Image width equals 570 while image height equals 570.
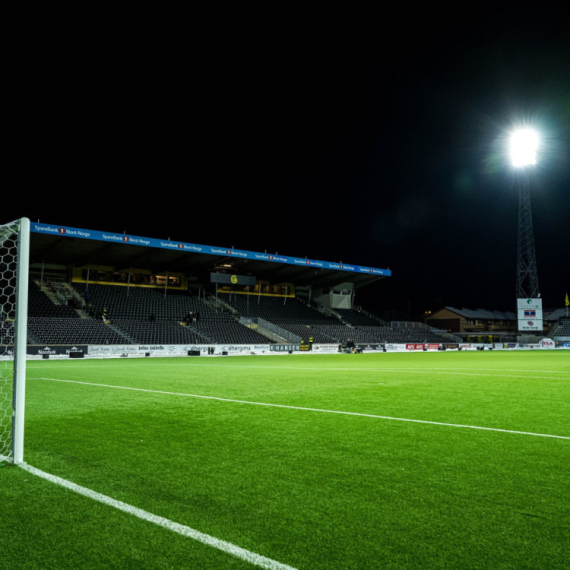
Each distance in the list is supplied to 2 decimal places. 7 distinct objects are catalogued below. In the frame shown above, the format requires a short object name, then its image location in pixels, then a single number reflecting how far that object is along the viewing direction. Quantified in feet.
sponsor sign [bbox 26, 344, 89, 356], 86.94
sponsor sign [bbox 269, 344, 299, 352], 121.08
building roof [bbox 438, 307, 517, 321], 264.93
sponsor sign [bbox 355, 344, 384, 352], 137.69
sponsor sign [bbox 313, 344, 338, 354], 129.56
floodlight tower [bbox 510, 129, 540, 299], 160.97
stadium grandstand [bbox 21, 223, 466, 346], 114.01
